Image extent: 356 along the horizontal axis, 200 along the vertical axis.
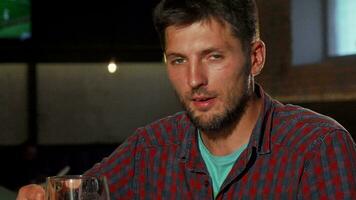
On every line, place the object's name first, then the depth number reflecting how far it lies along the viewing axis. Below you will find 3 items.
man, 1.47
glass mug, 1.23
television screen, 7.88
